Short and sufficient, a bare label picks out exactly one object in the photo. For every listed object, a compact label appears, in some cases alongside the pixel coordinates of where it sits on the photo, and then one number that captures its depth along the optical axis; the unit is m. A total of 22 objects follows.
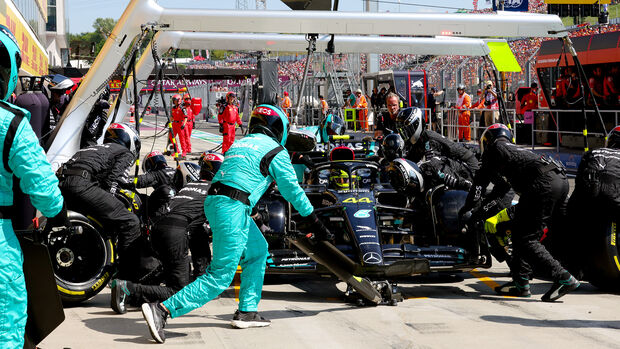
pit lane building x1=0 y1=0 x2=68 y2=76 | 18.98
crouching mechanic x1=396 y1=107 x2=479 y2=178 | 9.38
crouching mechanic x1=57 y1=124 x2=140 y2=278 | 7.29
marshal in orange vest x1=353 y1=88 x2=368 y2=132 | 29.40
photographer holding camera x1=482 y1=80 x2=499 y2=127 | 22.00
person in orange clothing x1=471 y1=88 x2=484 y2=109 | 23.51
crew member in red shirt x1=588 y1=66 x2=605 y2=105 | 21.83
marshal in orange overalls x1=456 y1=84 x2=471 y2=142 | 22.94
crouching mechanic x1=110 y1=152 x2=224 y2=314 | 6.91
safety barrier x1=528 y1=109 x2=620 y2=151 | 21.42
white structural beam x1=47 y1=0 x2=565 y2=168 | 11.08
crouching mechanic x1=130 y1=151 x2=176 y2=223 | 8.53
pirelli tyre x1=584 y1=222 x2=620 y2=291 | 7.48
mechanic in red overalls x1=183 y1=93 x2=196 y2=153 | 24.95
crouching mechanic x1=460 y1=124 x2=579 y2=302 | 7.38
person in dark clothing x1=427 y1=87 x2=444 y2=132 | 28.68
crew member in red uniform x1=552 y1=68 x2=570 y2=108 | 23.06
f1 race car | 7.30
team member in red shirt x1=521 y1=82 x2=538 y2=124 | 24.50
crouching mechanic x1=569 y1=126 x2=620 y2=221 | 7.42
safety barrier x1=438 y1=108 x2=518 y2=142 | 22.17
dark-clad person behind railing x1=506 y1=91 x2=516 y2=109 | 29.23
